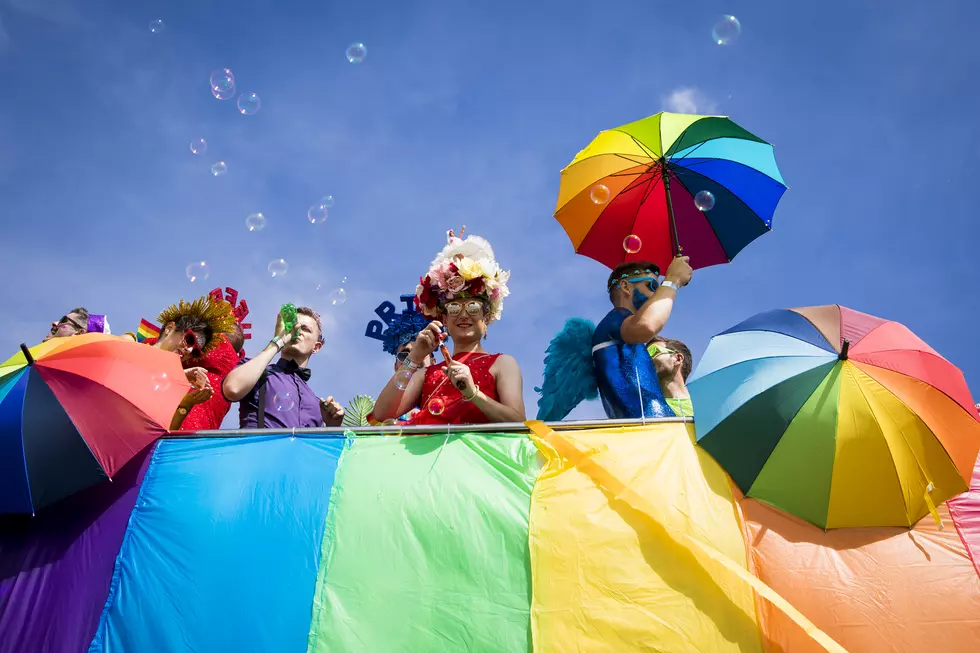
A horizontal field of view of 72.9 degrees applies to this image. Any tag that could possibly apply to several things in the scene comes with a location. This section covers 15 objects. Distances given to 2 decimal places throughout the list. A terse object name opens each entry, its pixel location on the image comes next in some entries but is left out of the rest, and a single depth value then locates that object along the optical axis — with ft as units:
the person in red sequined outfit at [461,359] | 11.02
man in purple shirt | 12.02
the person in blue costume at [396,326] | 20.27
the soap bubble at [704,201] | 13.52
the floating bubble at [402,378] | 11.55
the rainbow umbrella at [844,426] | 8.44
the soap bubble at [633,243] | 14.08
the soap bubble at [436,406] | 11.02
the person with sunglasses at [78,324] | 16.56
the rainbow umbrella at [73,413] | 9.01
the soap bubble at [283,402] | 12.81
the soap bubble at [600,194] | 14.29
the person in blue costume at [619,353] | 11.66
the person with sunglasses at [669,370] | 15.25
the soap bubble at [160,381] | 10.43
